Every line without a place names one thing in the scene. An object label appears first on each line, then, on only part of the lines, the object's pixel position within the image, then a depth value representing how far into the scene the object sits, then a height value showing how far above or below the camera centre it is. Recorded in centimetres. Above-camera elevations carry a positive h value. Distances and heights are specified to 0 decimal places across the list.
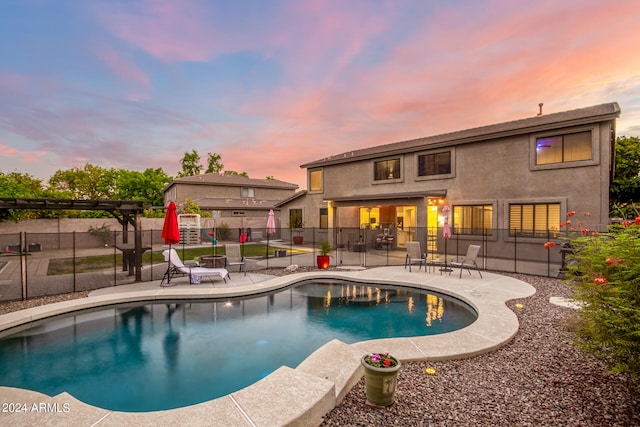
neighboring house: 3228 +214
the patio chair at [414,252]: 1342 -178
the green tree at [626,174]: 2411 +336
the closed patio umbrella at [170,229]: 1091 -59
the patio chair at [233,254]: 1339 -182
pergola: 1016 +22
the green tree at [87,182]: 4675 +483
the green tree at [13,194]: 2252 +149
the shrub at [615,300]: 336 -103
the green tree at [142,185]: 4469 +406
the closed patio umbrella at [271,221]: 1823 -49
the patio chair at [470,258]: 1208 -179
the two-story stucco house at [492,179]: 1382 +194
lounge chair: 1092 -212
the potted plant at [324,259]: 1410 -213
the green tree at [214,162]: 5981 +989
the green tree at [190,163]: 5738 +935
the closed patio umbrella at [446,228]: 1426 -69
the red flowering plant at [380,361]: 385 -190
